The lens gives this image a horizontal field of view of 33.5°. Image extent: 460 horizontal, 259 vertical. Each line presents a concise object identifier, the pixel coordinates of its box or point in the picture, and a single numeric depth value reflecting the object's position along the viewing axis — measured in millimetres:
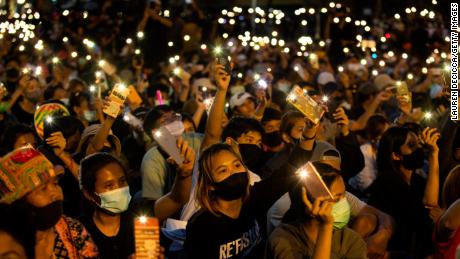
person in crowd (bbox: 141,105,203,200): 6102
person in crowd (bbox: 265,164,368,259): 3967
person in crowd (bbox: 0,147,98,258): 3354
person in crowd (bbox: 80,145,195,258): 4312
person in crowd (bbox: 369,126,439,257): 5285
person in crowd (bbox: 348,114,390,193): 7059
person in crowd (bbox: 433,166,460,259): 3896
